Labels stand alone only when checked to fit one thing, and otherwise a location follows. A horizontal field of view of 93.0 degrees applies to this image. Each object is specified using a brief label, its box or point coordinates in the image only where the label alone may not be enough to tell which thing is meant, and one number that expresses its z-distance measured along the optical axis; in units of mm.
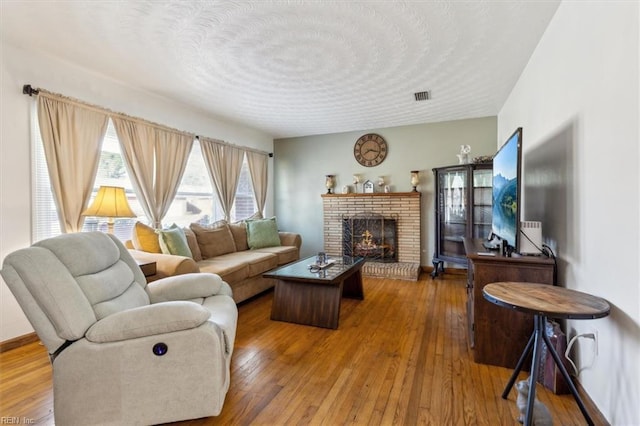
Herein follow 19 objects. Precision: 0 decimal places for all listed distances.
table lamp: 2648
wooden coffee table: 2814
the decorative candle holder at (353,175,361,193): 5371
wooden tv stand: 2029
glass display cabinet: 4223
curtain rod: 2551
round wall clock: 5285
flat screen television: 1999
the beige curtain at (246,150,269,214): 5418
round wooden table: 1299
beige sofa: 2816
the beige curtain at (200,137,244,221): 4482
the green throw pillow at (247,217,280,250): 4508
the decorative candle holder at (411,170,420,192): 4898
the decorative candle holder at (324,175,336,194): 5535
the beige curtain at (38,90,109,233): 2670
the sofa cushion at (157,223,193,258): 3154
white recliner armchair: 1399
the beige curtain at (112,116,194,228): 3344
